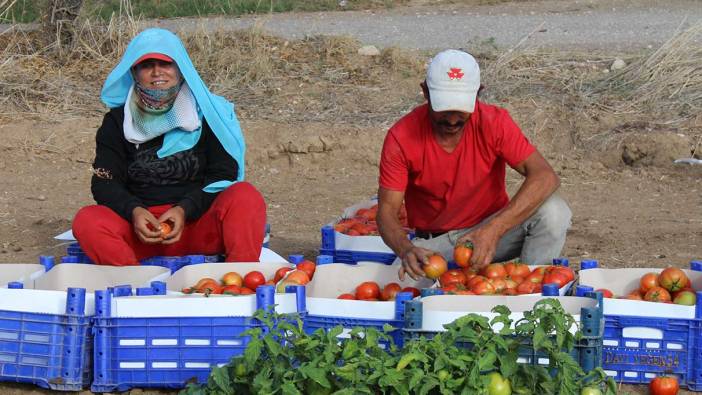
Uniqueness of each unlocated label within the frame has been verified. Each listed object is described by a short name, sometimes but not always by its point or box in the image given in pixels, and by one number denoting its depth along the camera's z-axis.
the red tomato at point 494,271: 9.57
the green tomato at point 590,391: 7.14
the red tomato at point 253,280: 9.67
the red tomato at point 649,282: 9.27
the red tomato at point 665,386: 8.00
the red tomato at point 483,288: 9.02
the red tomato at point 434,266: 9.13
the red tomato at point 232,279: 9.75
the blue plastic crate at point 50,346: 8.41
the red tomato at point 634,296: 9.03
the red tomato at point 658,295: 8.96
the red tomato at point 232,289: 9.23
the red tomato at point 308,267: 9.70
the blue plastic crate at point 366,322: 8.06
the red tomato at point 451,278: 9.34
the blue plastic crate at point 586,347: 7.50
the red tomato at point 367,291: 9.35
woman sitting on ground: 10.60
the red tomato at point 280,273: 9.76
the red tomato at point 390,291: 9.30
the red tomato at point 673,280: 9.12
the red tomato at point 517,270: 9.65
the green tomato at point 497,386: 7.07
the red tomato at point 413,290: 9.18
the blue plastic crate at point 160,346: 8.27
